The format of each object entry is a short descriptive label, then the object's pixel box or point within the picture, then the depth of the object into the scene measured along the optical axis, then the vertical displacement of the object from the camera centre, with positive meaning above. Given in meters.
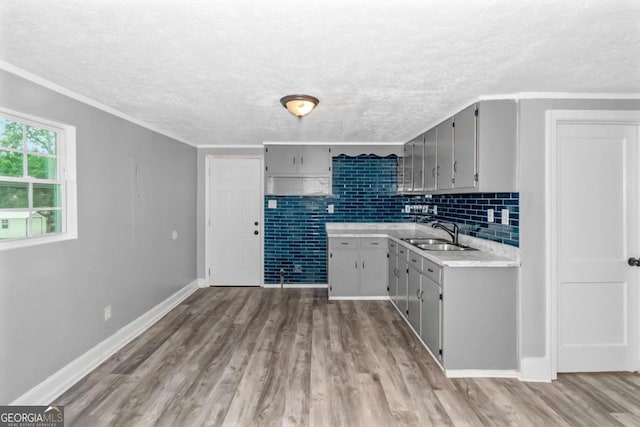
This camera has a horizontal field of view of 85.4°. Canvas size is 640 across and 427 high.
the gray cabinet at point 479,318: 2.79 -0.87
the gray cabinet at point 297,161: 5.23 +0.73
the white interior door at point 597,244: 2.78 -0.28
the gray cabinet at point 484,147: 2.80 +0.52
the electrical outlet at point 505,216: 2.94 -0.06
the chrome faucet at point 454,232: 3.83 -0.25
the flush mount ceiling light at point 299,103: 2.68 +0.83
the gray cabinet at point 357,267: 4.83 -0.81
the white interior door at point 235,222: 5.58 -0.20
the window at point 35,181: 2.26 +0.21
